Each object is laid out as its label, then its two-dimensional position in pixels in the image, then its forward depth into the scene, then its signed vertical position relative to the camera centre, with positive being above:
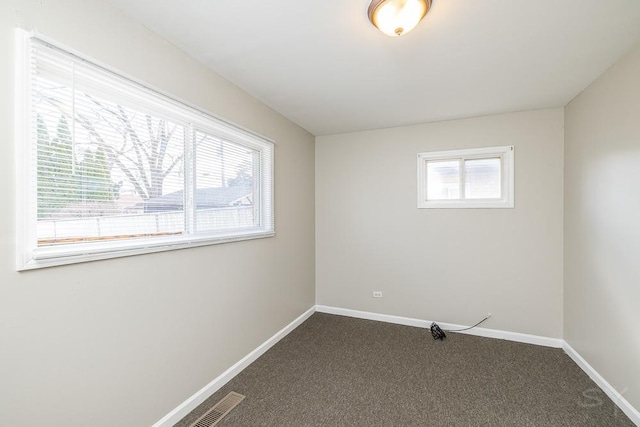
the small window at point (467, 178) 3.02 +0.39
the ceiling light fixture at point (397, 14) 1.37 +1.03
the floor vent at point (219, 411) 1.80 -1.39
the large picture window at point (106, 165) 1.20 +0.27
